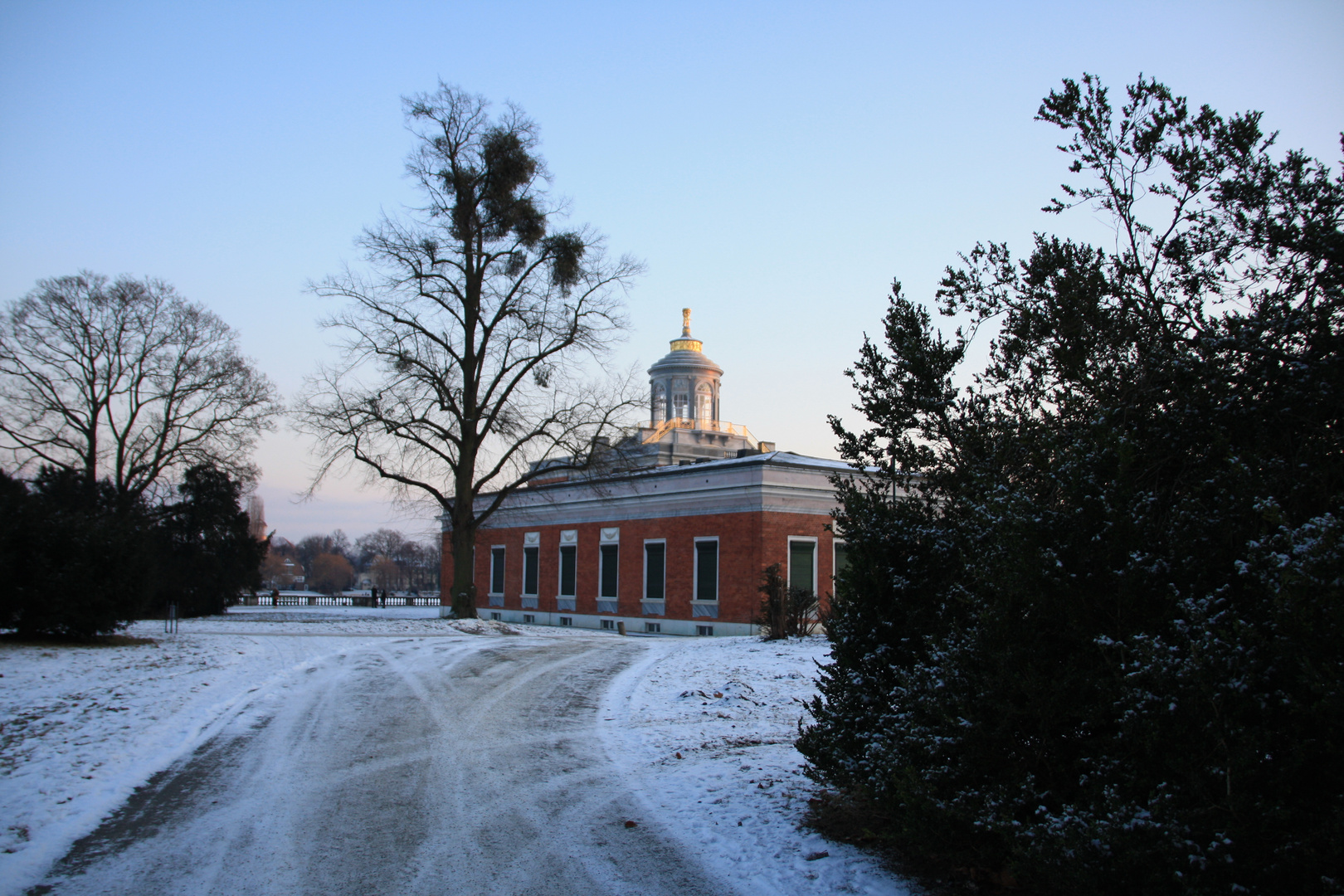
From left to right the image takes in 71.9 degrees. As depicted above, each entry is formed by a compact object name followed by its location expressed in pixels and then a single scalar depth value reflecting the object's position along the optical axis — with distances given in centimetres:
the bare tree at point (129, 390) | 3612
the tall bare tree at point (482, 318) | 2772
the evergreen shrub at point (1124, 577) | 347
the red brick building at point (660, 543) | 3238
